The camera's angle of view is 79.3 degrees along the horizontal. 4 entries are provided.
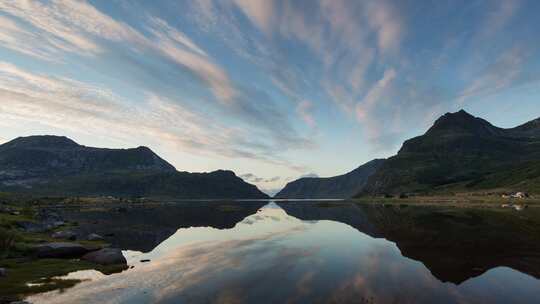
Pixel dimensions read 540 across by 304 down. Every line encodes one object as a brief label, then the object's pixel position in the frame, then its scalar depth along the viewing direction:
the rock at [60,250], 49.38
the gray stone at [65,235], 66.12
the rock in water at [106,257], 46.64
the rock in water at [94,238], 68.62
